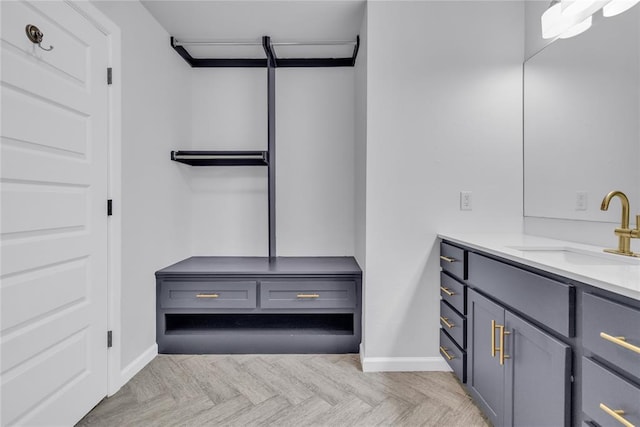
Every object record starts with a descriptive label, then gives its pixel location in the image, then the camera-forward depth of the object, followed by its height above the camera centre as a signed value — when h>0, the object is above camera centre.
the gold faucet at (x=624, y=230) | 1.29 -0.07
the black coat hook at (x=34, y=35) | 1.32 +0.73
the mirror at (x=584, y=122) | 1.43 +0.47
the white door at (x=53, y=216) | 1.26 -0.02
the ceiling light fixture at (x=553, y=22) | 1.63 +0.99
